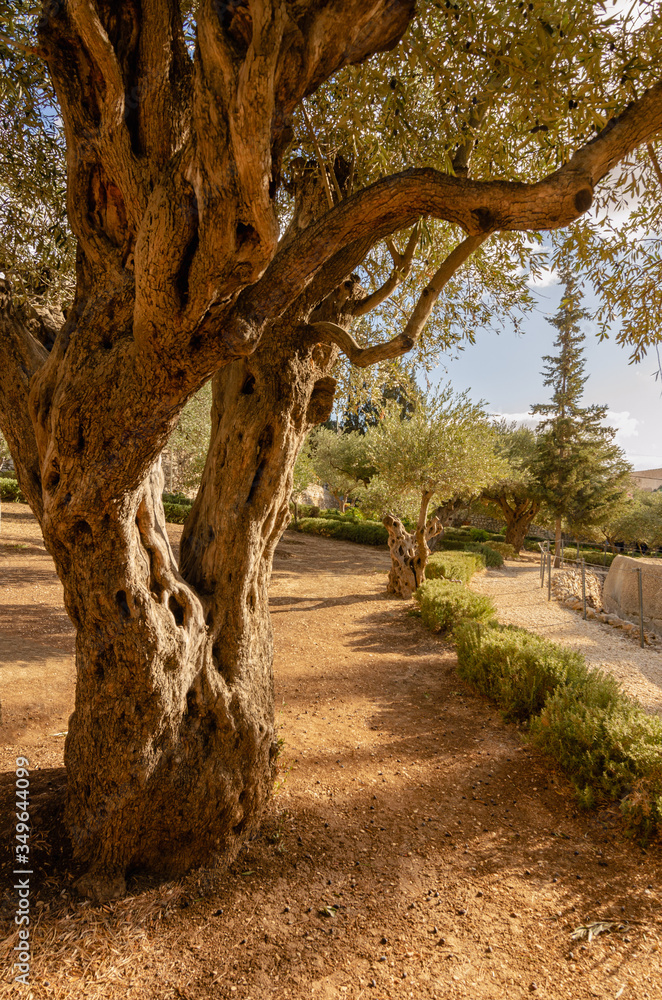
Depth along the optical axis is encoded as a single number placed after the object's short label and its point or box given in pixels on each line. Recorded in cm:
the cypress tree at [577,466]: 2389
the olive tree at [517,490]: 2377
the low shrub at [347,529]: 2366
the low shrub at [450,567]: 1336
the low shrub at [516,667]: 525
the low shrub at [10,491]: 1961
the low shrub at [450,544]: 2447
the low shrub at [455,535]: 2598
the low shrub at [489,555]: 2053
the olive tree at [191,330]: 199
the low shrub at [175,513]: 2078
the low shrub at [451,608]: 854
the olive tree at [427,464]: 1216
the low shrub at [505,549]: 2474
